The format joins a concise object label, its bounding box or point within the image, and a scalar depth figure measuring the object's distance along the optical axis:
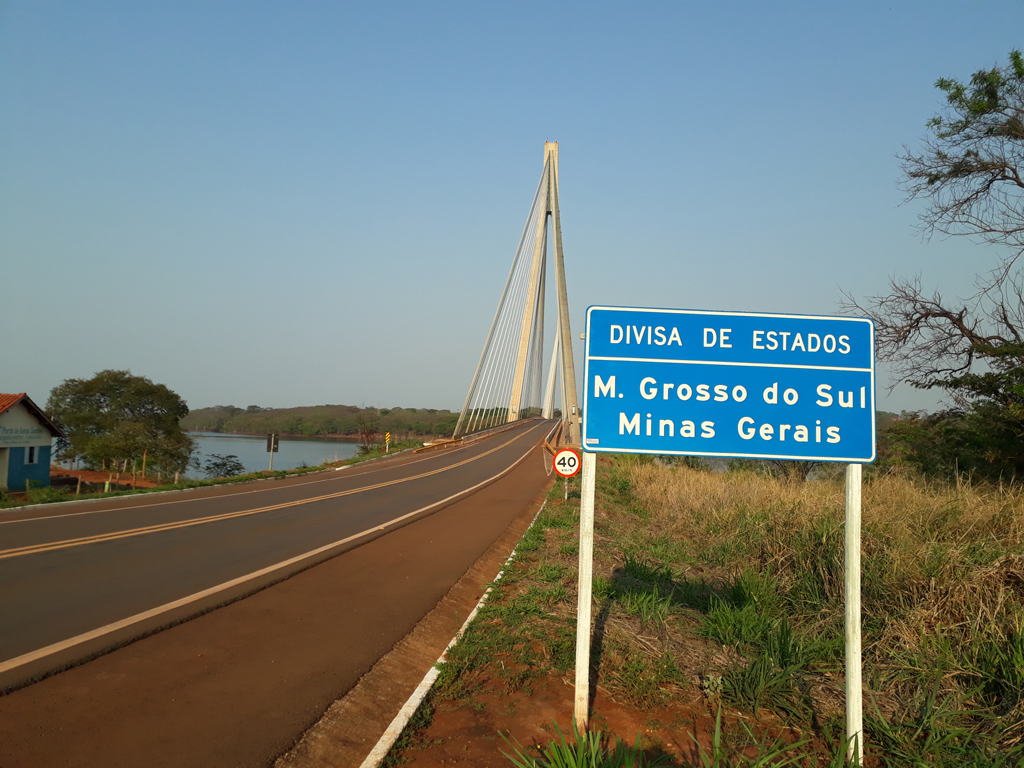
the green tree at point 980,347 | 12.31
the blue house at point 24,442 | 28.41
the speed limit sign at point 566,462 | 13.77
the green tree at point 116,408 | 43.72
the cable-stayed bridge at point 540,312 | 36.53
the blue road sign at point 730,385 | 3.97
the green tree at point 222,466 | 38.22
